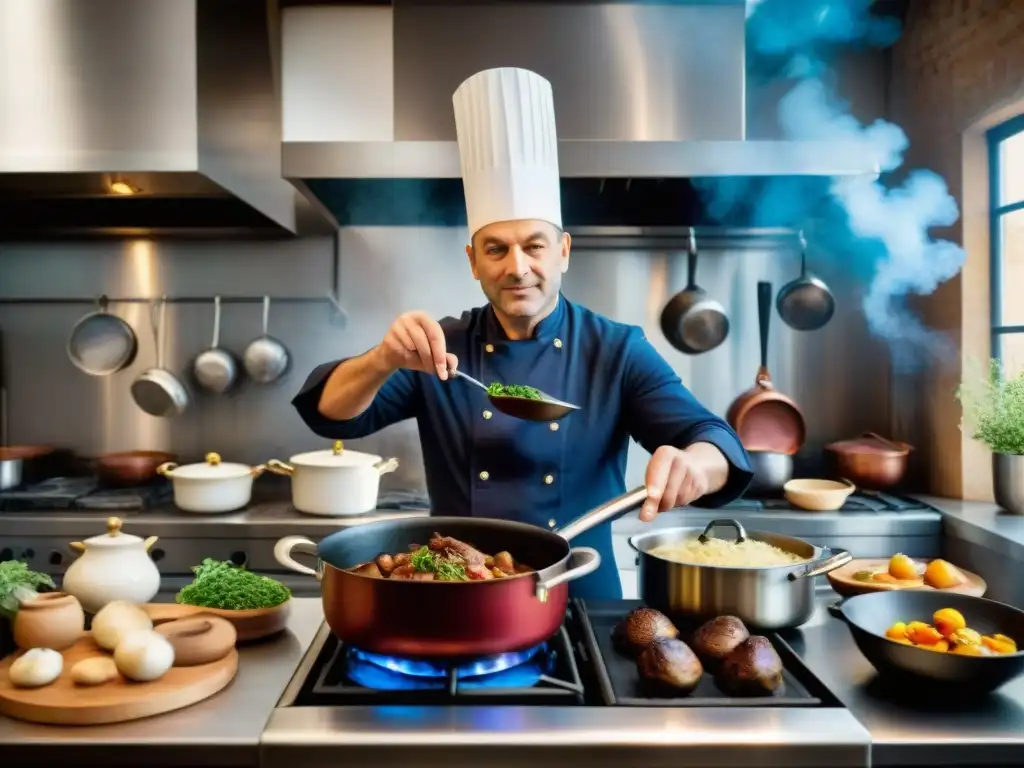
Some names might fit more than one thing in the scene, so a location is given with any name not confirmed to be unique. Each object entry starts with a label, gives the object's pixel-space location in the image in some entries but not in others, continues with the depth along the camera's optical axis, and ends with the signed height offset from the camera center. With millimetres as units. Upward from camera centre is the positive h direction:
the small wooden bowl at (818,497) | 2766 -408
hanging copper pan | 3197 -141
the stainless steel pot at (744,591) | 1196 -327
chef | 1826 +20
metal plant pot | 2535 -330
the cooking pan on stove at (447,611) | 985 -295
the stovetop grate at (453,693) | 1005 -406
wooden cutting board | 965 -397
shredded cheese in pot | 1318 -300
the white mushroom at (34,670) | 1005 -369
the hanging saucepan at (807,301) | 3238 +352
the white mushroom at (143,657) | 1019 -359
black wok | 1006 -365
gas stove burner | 1040 -402
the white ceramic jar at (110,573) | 1320 -319
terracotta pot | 1116 -343
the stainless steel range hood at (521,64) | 2807 +1181
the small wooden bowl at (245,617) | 1238 -373
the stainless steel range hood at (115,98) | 2473 +952
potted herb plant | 2500 -162
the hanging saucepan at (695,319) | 3229 +277
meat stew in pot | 1090 -263
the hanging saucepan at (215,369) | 3244 +81
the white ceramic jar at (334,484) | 2701 -344
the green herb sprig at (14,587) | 1155 -306
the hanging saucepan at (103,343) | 3289 +196
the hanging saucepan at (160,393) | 3225 -19
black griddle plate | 1003 -413
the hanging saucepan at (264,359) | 3240 +122
